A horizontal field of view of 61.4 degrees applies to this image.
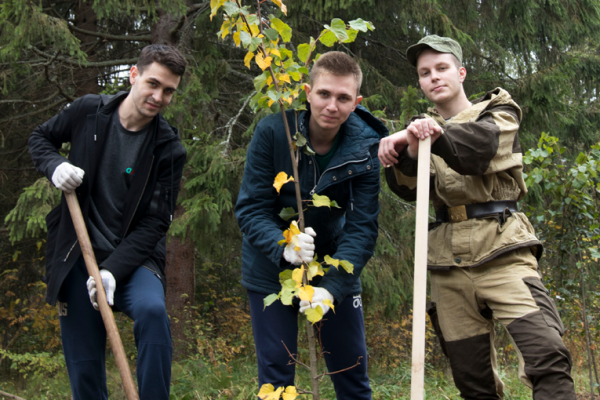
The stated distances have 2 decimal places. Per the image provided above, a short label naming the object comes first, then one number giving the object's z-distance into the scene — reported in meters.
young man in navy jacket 2.35
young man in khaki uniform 2.15
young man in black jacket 2.55
